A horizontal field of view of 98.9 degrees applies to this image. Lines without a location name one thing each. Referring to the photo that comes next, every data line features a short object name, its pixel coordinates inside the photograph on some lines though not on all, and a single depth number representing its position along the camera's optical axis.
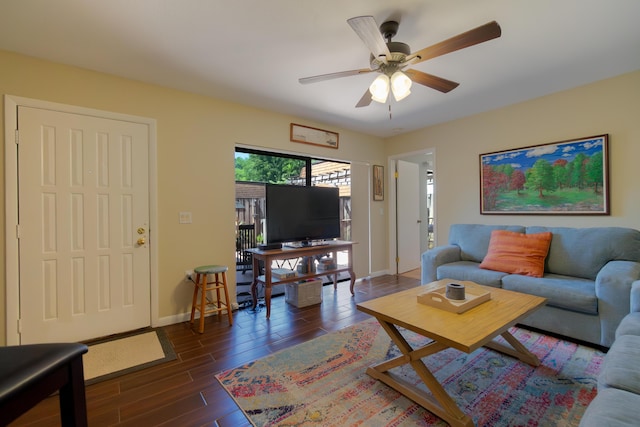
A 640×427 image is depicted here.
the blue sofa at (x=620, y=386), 0.93
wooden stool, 2.63
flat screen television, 3.25
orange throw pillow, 2.67
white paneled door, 2.22
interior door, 4.89
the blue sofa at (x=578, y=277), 2.07
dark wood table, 0.84
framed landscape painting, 2.82
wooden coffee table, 1.42
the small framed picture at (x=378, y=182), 4.68
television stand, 2.98
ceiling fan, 1.49
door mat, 1.98
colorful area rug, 1.50
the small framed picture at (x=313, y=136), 3.73
